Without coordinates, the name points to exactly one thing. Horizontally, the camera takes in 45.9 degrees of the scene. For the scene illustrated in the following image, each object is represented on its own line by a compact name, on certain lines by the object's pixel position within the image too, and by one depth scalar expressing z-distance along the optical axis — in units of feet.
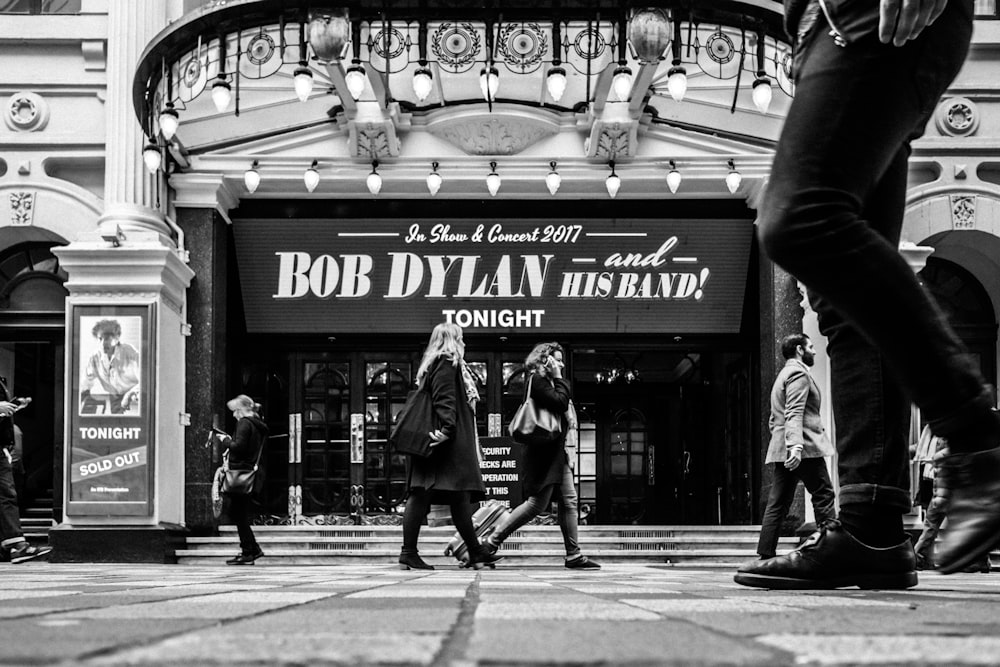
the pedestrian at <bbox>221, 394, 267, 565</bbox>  35.27
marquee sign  50.08
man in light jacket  30.17
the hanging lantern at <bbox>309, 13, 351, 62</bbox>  35.96
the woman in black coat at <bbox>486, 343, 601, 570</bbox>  29.01
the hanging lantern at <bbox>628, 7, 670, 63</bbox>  35.81
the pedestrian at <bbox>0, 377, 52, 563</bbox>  36.88
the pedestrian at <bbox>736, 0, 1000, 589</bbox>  8.66
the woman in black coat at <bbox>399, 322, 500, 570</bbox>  26.09
